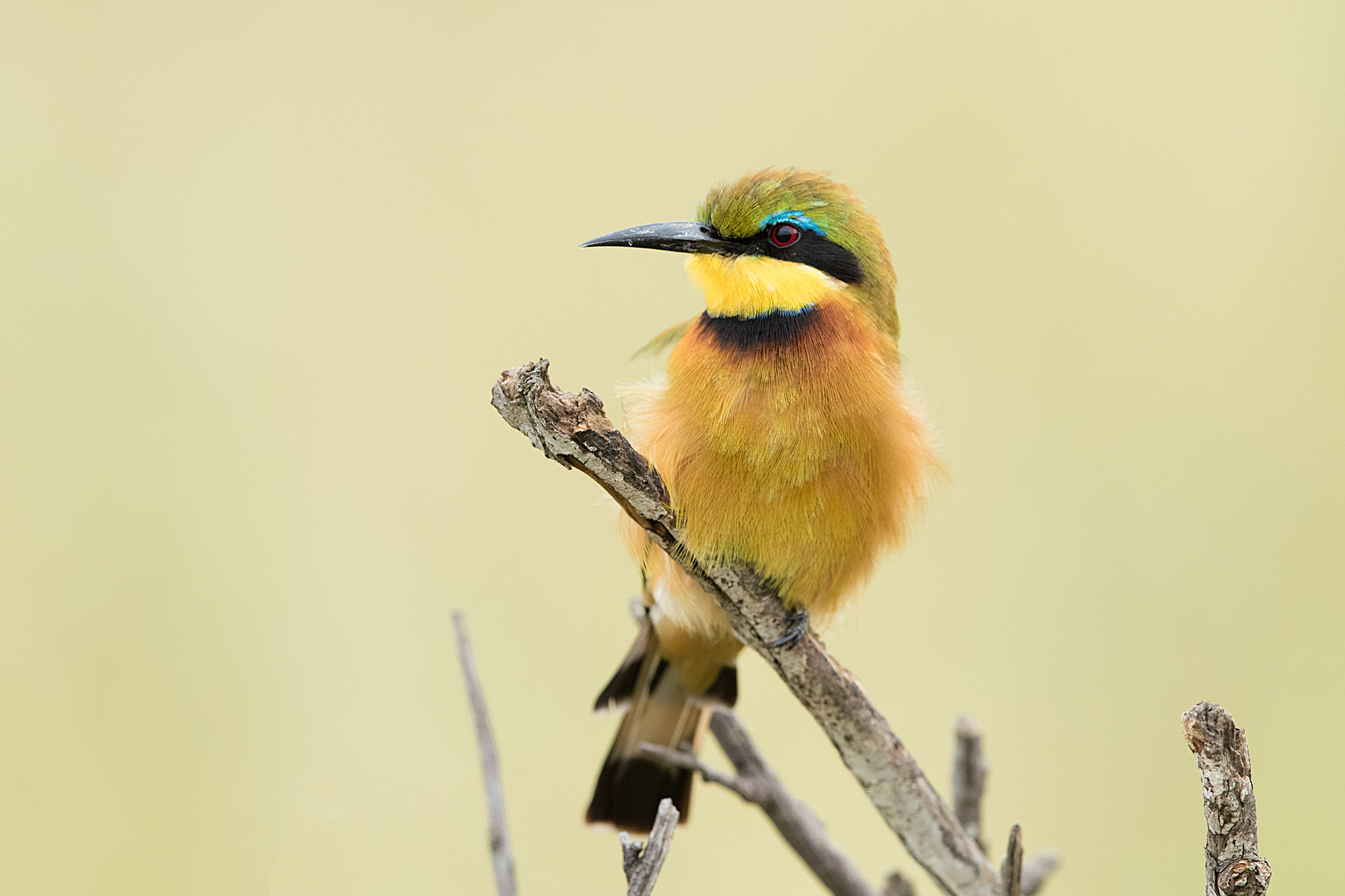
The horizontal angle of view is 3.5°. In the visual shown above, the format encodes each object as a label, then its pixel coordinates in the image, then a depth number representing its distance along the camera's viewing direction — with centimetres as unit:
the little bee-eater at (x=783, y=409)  414
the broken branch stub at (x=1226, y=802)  408
